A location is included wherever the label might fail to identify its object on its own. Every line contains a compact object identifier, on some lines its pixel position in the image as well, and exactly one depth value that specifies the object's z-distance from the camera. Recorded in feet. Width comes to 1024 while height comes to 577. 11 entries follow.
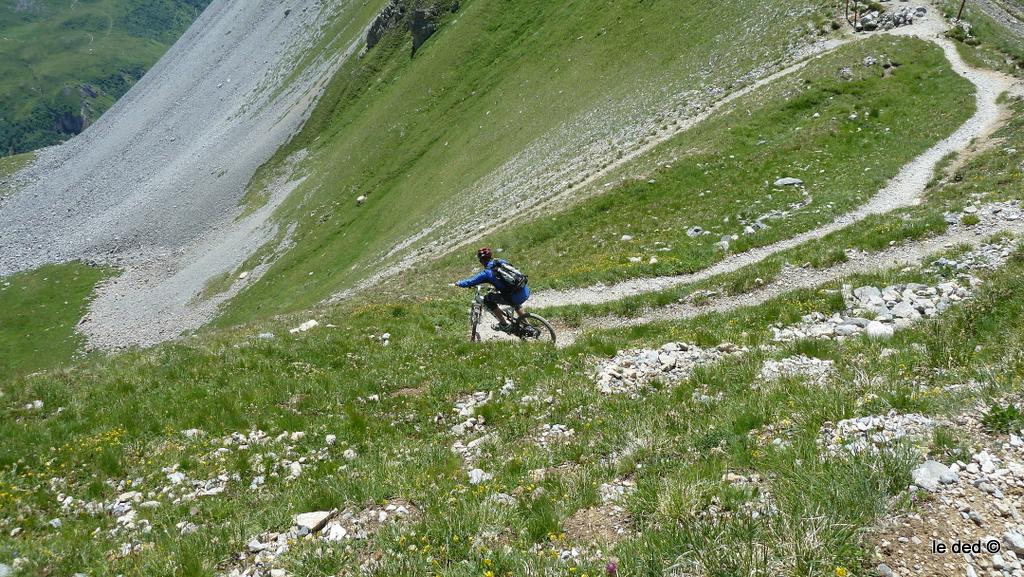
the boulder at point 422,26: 290.97
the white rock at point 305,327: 57.63
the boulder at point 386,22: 314.96
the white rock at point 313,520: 22.75
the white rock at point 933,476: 16.34
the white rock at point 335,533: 21.53
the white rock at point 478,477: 25.01
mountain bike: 53.16
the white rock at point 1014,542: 13.67
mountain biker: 49.62
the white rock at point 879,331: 33.55
